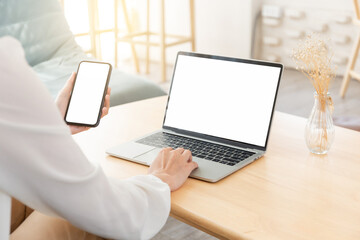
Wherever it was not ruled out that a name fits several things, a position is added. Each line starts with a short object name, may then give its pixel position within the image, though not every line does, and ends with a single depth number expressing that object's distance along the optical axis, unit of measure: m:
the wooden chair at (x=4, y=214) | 0.70
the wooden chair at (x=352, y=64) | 3.21
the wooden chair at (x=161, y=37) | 3.72
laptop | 1.10
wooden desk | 0.80
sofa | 2.25
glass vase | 1.08
